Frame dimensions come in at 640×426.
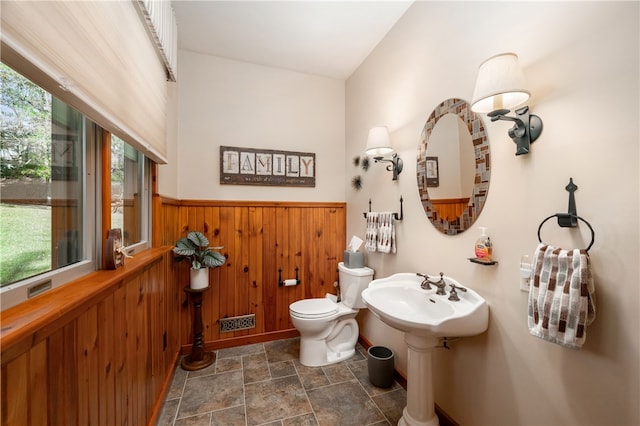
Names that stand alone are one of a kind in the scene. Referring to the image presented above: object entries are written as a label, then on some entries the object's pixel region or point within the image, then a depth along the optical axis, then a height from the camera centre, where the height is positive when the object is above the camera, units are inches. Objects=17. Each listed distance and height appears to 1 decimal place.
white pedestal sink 51.6 -22.3
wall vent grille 102.3 -43.2
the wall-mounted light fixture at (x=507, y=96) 42.8 +19.7
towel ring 38.5 -1.3
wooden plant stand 90.0 -43.4
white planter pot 89.2 -22.4
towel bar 81.6 -1.0
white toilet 89.4 -37.4
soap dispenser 53.5 -7.3
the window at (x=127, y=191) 53.6 +5.0
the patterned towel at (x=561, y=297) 36.8 -12.3
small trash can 79.0 -47.4
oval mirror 56.6 +10.7
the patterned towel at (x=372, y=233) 90.7 -7.3
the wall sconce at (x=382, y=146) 81.6 +20.2
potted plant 86.7 -15.3
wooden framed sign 104.7 +18.5
